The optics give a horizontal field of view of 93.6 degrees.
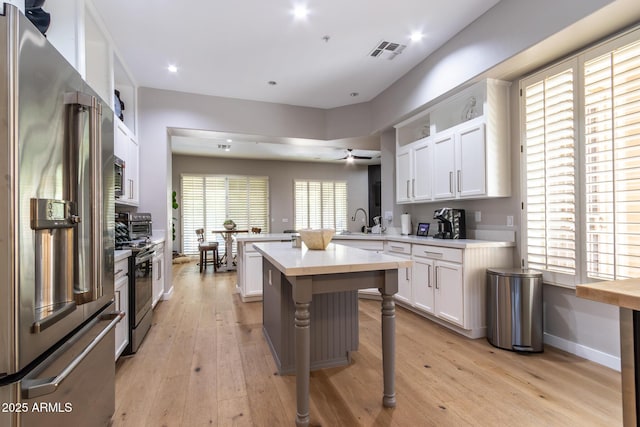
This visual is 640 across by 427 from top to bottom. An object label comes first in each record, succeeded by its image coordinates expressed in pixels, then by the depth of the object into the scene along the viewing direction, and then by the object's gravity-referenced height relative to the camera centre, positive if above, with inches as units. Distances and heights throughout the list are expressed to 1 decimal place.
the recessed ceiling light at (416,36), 117.0 +70.3
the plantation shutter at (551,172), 97.8 +13.9
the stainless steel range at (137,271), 101.3 -20.1
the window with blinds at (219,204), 325.4 +12.3
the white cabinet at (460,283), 111.9 -27.5
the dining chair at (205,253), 257.1 -32.6
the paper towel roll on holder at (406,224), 167.6 -5.8
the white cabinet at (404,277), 142.3 -30.5
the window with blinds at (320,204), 363.3 +12.7
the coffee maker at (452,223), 132.4 -4.4
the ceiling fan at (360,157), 333.0 +64.0
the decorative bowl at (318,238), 95.0 -7.5
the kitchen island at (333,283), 65.1 -15.8
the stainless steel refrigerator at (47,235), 35.5 -2.6
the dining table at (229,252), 260.4 -32.5
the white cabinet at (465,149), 116.0 +27.7
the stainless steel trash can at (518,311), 100.3 -33.6
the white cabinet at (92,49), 84.7 +57.6
